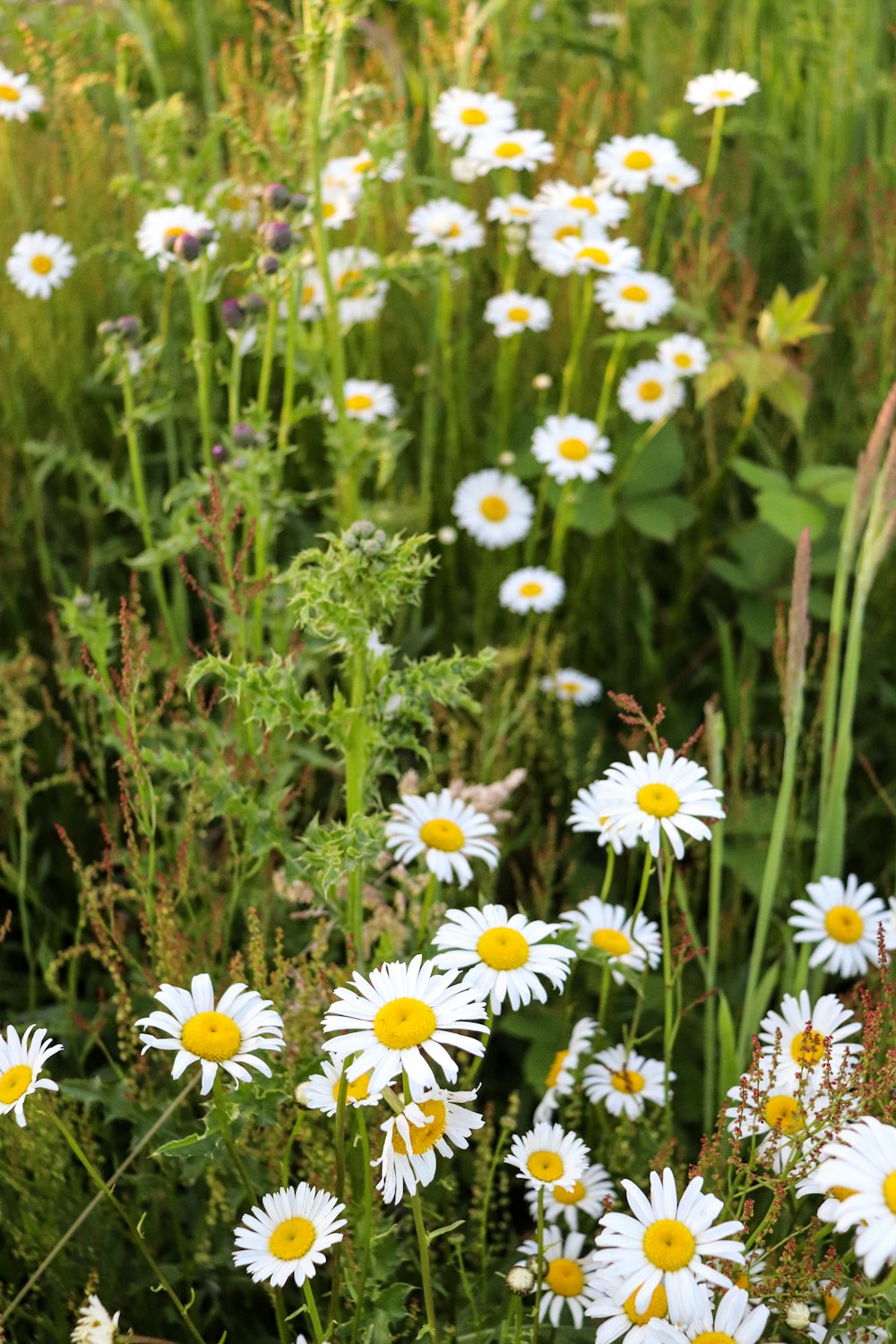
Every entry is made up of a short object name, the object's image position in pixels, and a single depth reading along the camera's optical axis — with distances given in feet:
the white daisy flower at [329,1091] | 3.84
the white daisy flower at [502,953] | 3.98
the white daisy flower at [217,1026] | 3.75
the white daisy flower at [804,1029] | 4.15
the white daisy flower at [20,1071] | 3.68
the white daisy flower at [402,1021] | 3.45
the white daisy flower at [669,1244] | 3.36
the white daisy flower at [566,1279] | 4.17
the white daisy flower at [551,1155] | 3.96
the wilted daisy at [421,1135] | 3.38
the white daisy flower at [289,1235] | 3.59
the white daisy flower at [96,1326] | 3.53
